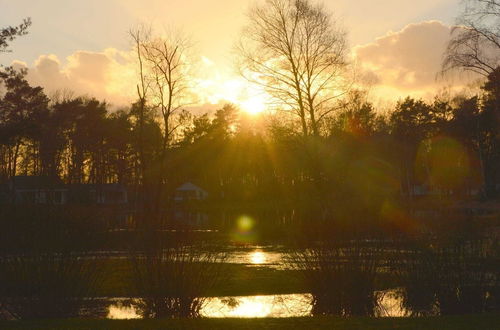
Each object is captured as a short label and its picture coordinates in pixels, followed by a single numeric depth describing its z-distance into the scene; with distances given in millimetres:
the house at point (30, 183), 70688
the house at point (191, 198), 82138
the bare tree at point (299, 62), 35188
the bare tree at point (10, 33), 38875
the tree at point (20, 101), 58528
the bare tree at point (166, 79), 50250
